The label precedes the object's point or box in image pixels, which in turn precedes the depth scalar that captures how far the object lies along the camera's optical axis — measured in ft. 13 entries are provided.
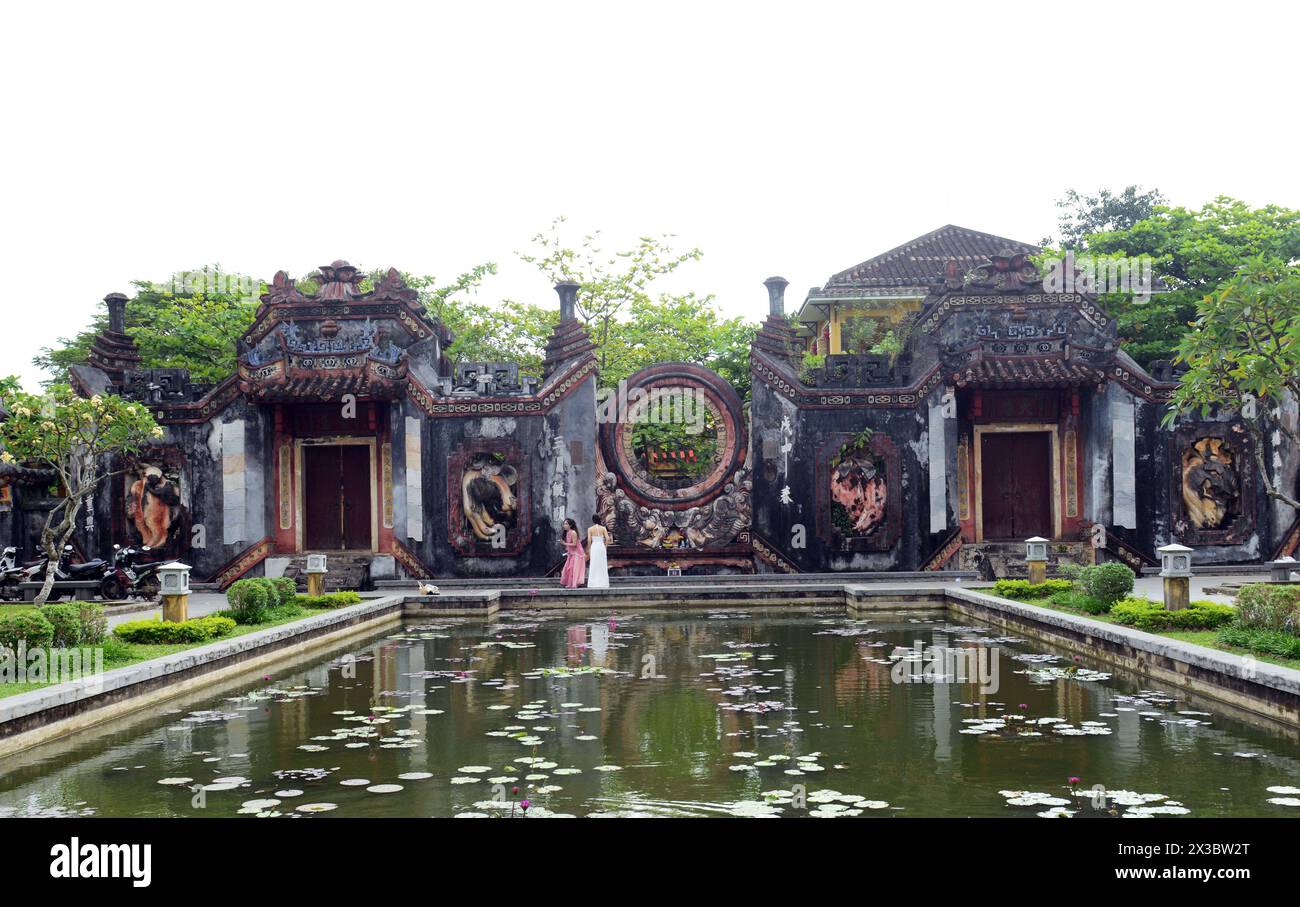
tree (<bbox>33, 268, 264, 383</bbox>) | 82.64
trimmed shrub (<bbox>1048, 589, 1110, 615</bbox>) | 38.45
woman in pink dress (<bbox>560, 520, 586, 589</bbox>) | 57.47
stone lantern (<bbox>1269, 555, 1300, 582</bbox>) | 49.19
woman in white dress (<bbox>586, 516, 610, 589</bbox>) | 56.29
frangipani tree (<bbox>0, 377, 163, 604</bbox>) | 44.75
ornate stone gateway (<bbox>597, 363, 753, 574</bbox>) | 62.23
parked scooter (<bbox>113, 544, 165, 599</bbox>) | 51.53
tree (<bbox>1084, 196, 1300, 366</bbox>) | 76.79
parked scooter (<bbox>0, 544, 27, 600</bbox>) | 50.85
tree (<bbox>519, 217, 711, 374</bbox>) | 99.55
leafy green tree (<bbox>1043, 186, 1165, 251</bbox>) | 98.17
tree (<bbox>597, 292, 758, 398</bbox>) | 95.76
